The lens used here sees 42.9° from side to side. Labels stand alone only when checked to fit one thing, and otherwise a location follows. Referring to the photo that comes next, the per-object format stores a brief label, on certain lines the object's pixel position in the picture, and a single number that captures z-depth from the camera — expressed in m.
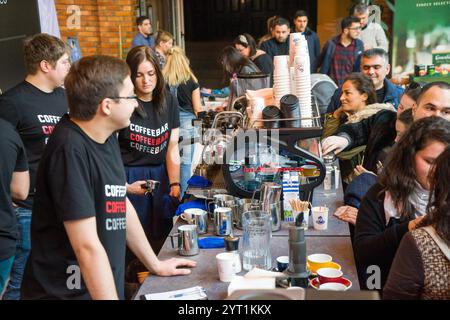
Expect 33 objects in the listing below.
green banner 7.58
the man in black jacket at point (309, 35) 7.95
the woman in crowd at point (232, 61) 5.57
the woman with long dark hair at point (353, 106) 3.70
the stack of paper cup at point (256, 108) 2.96
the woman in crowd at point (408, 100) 3.35
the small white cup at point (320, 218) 2.71
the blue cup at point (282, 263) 2.25
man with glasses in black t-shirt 1.82
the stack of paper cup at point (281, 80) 3.10
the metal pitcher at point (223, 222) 2.68
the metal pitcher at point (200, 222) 2.74
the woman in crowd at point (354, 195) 2.80
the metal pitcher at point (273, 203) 2.69
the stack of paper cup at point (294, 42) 3.16
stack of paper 2.04
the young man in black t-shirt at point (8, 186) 2.68
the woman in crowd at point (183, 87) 5.81
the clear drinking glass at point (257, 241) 2.29
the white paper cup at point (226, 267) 2.19
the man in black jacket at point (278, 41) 7.51
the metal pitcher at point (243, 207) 2.73
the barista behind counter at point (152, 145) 3.48
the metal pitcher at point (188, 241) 2.46
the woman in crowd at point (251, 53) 6.39
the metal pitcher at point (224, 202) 2.80
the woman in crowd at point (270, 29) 7.70
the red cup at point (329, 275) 2.12
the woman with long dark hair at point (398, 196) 2.18
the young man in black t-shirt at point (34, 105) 3.19
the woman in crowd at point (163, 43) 6.89
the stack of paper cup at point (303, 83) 2.99
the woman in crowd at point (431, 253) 1.67
